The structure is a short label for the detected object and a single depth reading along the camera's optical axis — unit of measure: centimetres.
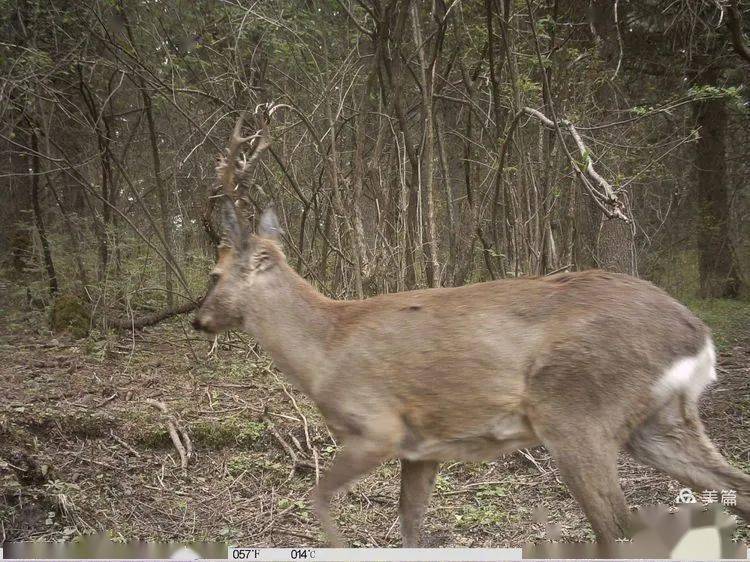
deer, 400
